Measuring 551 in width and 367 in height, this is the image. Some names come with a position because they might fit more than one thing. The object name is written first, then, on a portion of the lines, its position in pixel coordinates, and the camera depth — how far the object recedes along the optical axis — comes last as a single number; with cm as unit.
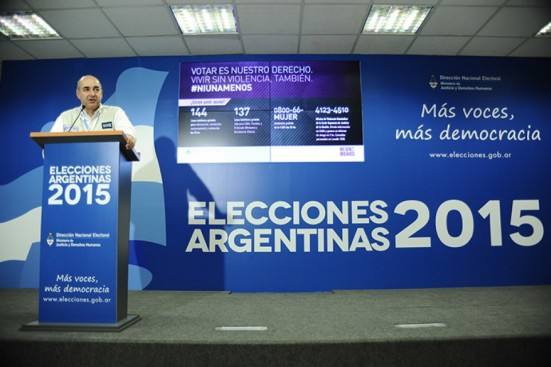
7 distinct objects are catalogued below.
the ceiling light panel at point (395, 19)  361
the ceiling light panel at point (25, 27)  366
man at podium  246
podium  199
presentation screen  410
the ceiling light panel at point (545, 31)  383
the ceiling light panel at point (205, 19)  356
